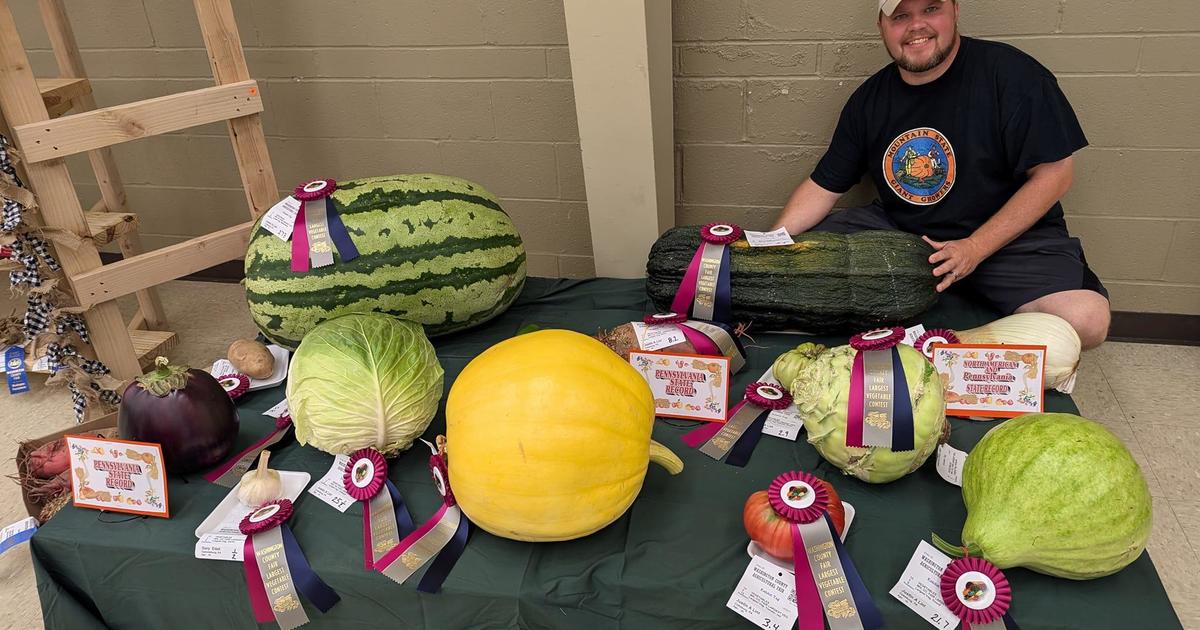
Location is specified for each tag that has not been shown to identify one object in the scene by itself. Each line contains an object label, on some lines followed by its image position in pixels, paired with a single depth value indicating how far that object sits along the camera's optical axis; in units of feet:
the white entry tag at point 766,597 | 4.42
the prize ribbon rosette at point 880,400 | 4.78
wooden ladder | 7.71
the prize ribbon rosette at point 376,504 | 5.11
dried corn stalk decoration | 8.12
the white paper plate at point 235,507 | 5.34
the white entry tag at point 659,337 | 6.65
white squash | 6.23
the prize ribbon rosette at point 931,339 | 6.24
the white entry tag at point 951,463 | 5.21
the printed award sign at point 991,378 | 5.86
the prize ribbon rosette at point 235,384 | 6.85
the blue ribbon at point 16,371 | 9.82
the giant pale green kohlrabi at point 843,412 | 4.82
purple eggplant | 5.51
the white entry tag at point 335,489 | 5.52
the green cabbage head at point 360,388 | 5.41
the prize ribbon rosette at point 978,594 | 4.13
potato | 6.98
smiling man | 7.84
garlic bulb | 5.42
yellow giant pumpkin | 4.46
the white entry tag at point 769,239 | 7.53
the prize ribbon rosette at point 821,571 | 4.30
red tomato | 4.58
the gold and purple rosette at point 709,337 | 6.68
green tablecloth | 4.53
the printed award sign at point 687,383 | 6.10
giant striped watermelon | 7.08
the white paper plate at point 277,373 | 7.09
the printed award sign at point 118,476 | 5.49
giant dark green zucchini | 7.33
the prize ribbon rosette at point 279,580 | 4.98
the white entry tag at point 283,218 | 7.13
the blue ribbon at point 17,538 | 6.31
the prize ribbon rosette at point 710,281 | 7.50
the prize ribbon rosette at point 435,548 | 4.89
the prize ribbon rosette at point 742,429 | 5.81
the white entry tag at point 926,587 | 4.24
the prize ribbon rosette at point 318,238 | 7.01
